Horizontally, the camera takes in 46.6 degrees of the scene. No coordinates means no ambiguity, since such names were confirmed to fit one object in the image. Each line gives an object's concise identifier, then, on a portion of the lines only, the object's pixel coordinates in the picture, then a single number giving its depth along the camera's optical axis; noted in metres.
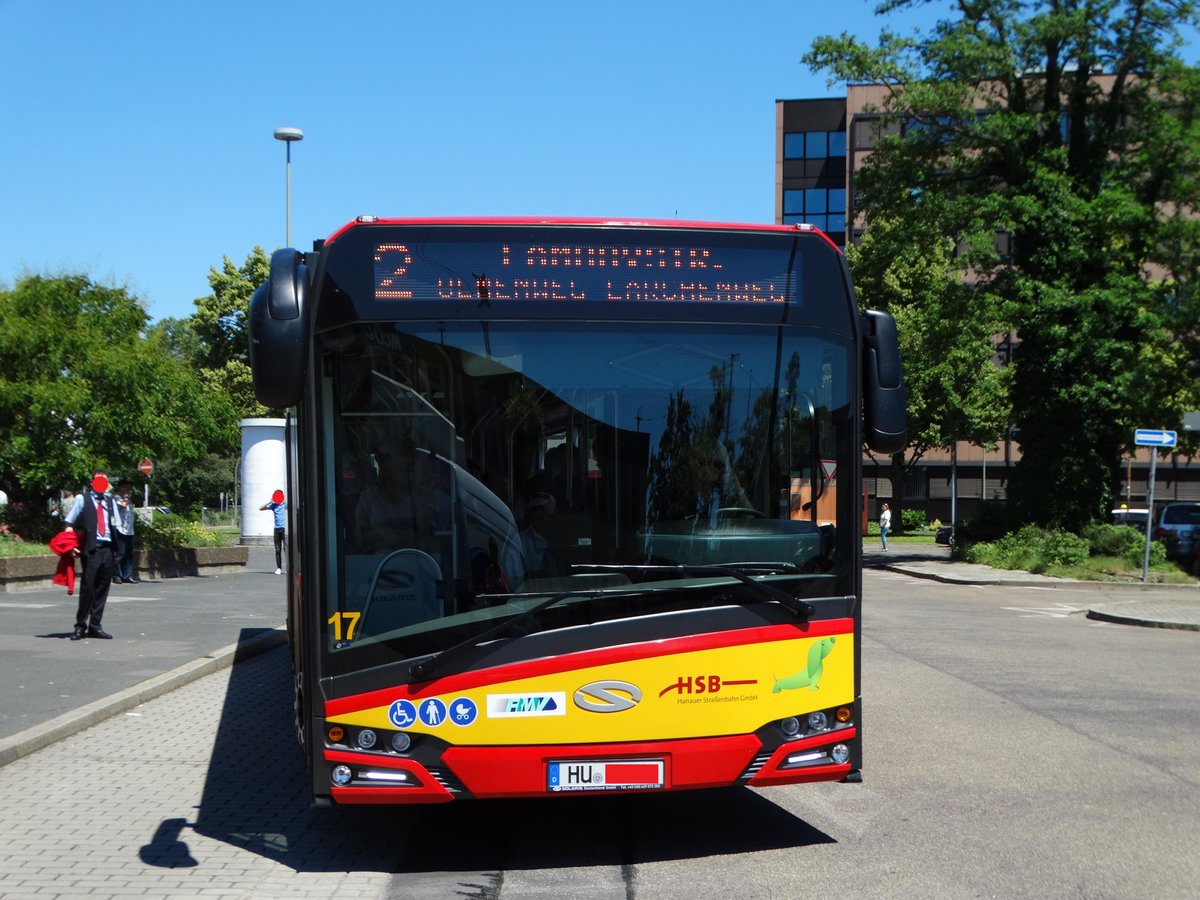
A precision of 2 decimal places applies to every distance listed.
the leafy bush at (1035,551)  31.39
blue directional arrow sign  25.78
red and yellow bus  5.89
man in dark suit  14.12
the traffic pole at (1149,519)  25.30
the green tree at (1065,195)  30.91
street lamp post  33.22
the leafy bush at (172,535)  28.05
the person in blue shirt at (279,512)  28.23
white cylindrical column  37.06
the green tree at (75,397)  23.88
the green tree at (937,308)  32.25
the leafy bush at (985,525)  35.09
